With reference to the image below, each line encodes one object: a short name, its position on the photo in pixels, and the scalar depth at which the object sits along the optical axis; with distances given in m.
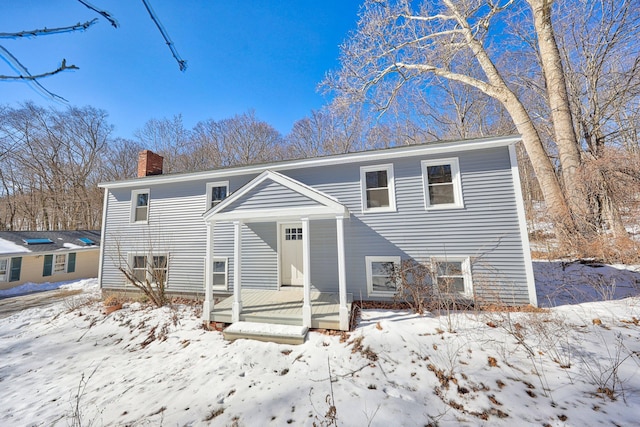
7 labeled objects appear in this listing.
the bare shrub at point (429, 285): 6.25
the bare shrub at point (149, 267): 8.04
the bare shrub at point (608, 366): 3.20
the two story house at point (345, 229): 6.31
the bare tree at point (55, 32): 1.08
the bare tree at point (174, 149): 23.48
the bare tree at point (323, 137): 21.09
